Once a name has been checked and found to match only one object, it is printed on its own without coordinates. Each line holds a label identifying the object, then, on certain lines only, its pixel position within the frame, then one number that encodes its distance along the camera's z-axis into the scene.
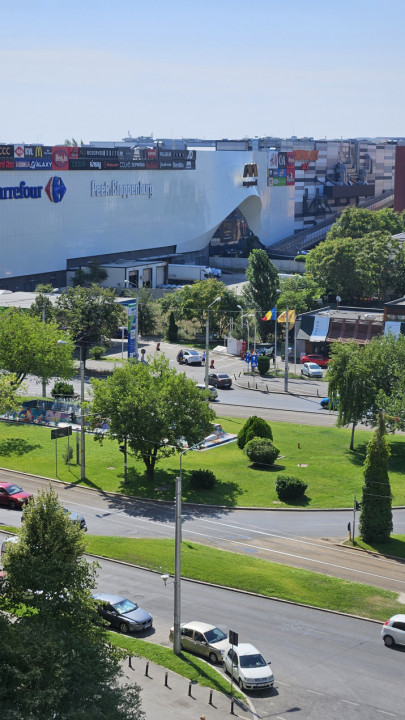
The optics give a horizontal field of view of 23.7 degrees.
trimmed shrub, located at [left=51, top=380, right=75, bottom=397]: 71.84
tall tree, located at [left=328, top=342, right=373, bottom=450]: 61.69
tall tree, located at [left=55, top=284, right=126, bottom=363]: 87.81
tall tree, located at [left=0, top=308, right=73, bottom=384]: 67.25
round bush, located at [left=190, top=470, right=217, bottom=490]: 52.91
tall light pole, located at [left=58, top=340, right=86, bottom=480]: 53.75
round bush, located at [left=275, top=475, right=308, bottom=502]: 51.81
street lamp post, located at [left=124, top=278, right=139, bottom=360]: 80.56
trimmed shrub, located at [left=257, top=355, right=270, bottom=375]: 86.88
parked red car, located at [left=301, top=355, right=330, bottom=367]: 92.06
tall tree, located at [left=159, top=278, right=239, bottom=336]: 103.56
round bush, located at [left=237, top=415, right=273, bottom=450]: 60.16
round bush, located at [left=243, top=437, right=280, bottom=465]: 57.09
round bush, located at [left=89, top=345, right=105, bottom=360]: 88.69
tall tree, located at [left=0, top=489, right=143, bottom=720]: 23.50
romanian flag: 92.12
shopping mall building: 114.88
